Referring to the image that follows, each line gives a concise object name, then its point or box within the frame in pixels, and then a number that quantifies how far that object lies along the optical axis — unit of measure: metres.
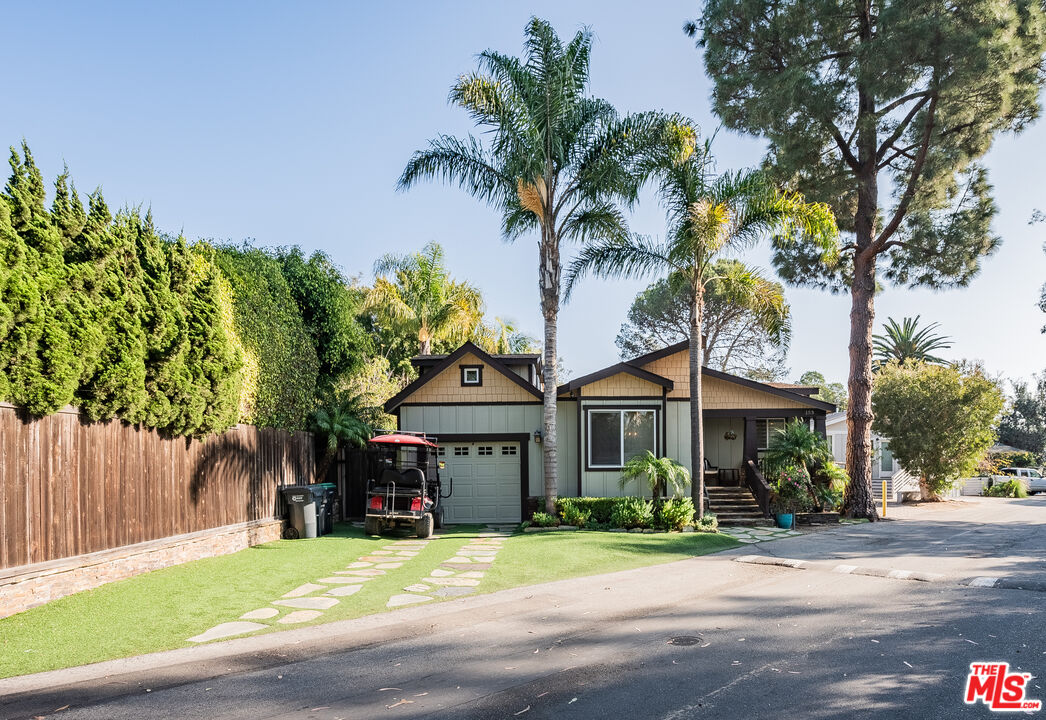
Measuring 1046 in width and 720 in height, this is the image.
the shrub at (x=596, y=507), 16.20
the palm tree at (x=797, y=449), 17.81
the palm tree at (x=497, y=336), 29.82
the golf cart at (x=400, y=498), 14.51
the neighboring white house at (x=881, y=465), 28.96
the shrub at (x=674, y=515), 15.47
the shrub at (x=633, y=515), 15.56
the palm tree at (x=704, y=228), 15.54
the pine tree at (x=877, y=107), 18.06
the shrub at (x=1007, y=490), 33.59
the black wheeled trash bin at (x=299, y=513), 14.34
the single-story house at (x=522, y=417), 18.06
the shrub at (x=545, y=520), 15.99
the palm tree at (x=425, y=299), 26.20
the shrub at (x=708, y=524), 15.62
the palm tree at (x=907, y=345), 45.81
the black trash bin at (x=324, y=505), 14.90
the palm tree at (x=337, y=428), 16.61
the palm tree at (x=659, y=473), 16.19
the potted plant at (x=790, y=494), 17.28
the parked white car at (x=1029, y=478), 37.49
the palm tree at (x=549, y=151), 15.50
